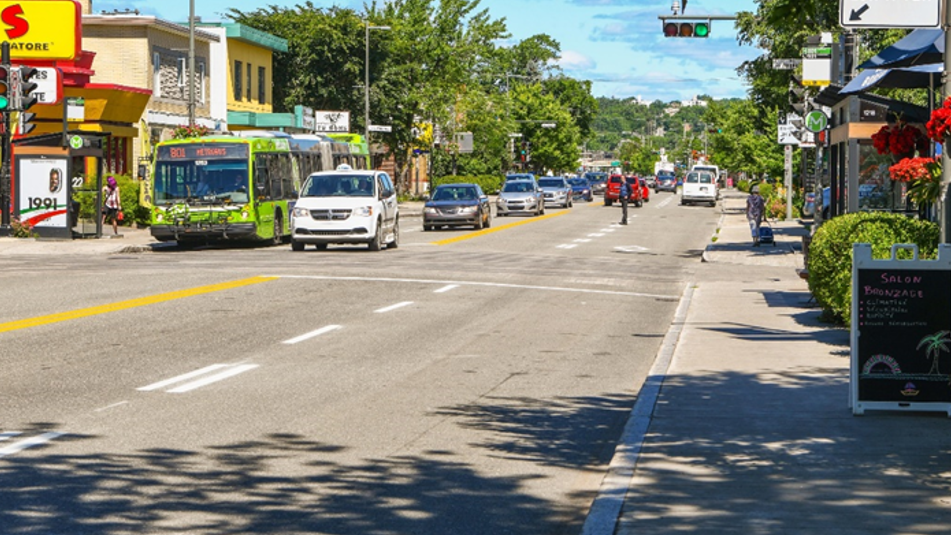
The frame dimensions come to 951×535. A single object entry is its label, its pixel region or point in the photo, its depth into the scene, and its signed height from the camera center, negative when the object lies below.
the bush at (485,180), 95.25 +0.08
